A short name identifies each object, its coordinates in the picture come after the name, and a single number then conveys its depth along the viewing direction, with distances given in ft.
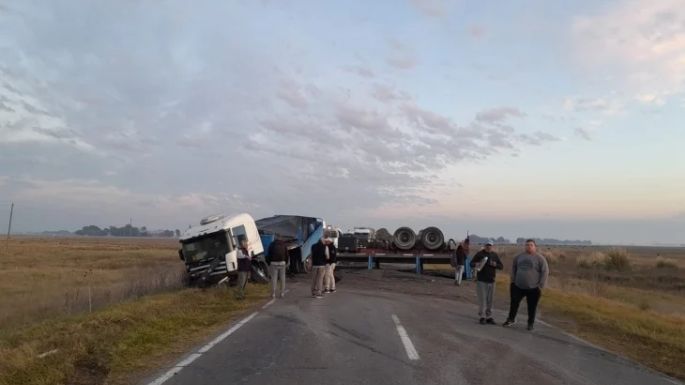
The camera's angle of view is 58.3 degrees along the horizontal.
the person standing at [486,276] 41.91
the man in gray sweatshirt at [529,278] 38.83
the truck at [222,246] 63.98
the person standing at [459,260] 77.41
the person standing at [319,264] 56.18
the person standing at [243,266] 57.47
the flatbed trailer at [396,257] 94.27
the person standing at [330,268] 57.31
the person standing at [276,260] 55.31
